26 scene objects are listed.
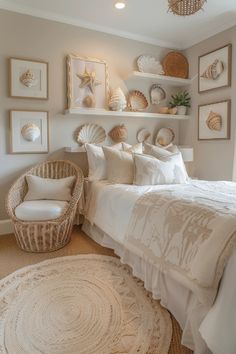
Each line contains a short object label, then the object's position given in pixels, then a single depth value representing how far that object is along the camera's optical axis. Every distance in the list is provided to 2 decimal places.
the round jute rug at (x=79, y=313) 1.44
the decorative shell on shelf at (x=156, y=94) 3.98
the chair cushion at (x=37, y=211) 2.57
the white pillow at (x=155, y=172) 2.68
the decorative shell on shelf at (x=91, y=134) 3.46
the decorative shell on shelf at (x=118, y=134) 3.64
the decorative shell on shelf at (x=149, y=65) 3.79
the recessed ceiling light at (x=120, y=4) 2.84
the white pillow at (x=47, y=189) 2.88
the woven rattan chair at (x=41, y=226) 2.55
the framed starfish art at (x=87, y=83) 3.33
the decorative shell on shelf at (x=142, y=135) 3.89
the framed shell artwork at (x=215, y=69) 3.37
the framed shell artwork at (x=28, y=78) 3.03
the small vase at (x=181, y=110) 3.98
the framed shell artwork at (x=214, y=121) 3.42
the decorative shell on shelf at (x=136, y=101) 3.78
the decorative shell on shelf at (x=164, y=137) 4.02
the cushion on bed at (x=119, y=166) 2.81
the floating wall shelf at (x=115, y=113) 3.25
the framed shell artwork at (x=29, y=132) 3.09
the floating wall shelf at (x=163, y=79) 3.56
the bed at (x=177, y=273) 1.23
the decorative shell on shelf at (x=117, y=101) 3.45
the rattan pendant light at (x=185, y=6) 2.01
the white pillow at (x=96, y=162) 3.11
